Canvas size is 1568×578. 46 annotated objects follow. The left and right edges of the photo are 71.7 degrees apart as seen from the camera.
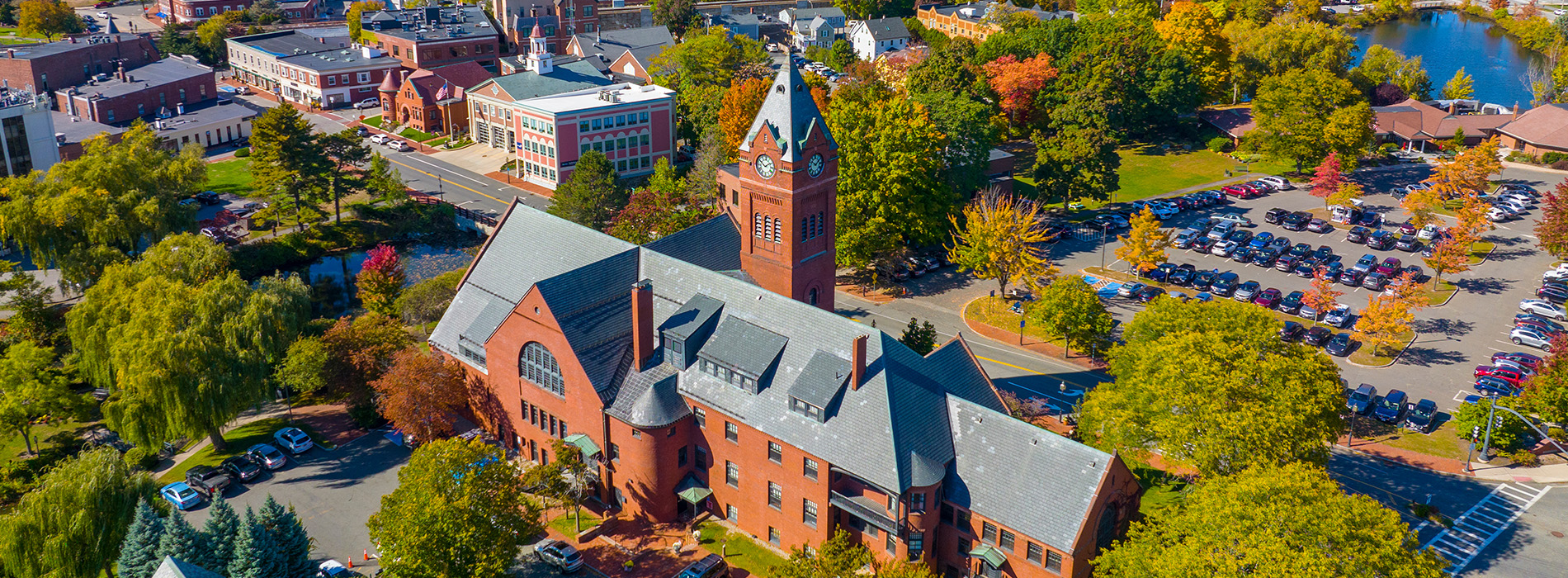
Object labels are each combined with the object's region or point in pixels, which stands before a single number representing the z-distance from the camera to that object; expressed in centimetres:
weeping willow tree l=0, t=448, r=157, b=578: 5172
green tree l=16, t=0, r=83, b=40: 19800
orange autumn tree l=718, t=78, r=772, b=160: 11994
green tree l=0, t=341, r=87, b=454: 6562
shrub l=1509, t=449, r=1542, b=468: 6650
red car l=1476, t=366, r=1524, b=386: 7700
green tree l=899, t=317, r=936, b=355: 7719
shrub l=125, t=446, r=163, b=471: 6406
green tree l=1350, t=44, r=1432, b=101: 14988
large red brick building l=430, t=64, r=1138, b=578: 5297
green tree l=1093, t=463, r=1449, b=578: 4362
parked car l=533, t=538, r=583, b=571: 5797
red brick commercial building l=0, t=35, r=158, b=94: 14912
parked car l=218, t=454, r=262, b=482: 6588
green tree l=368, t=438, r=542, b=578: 4953
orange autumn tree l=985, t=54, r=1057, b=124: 13900
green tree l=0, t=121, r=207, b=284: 8875
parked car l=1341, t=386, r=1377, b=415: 7300
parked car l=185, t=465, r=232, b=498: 6456
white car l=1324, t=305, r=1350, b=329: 8731
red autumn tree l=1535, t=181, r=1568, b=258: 9750
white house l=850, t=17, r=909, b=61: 18788
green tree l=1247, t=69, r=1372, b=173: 11981
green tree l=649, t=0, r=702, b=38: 19500
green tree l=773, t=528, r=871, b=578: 4994
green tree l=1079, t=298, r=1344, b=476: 5203
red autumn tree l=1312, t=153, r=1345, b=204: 11350
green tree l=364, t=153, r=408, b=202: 11250
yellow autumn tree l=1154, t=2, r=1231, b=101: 14775
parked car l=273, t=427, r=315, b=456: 6906
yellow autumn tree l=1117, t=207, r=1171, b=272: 9525
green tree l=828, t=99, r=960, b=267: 9412
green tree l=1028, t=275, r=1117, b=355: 7956
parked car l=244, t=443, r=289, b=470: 6731
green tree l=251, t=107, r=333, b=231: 10469
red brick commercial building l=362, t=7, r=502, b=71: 16612
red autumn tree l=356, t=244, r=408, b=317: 8469
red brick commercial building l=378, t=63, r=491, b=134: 14562
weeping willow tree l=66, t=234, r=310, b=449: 6494
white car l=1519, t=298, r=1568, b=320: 8781
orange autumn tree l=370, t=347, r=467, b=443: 6550
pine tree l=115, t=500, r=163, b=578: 5078
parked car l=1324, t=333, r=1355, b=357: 8194
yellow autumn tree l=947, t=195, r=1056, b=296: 8950
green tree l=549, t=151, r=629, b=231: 10169
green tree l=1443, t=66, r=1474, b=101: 15062
